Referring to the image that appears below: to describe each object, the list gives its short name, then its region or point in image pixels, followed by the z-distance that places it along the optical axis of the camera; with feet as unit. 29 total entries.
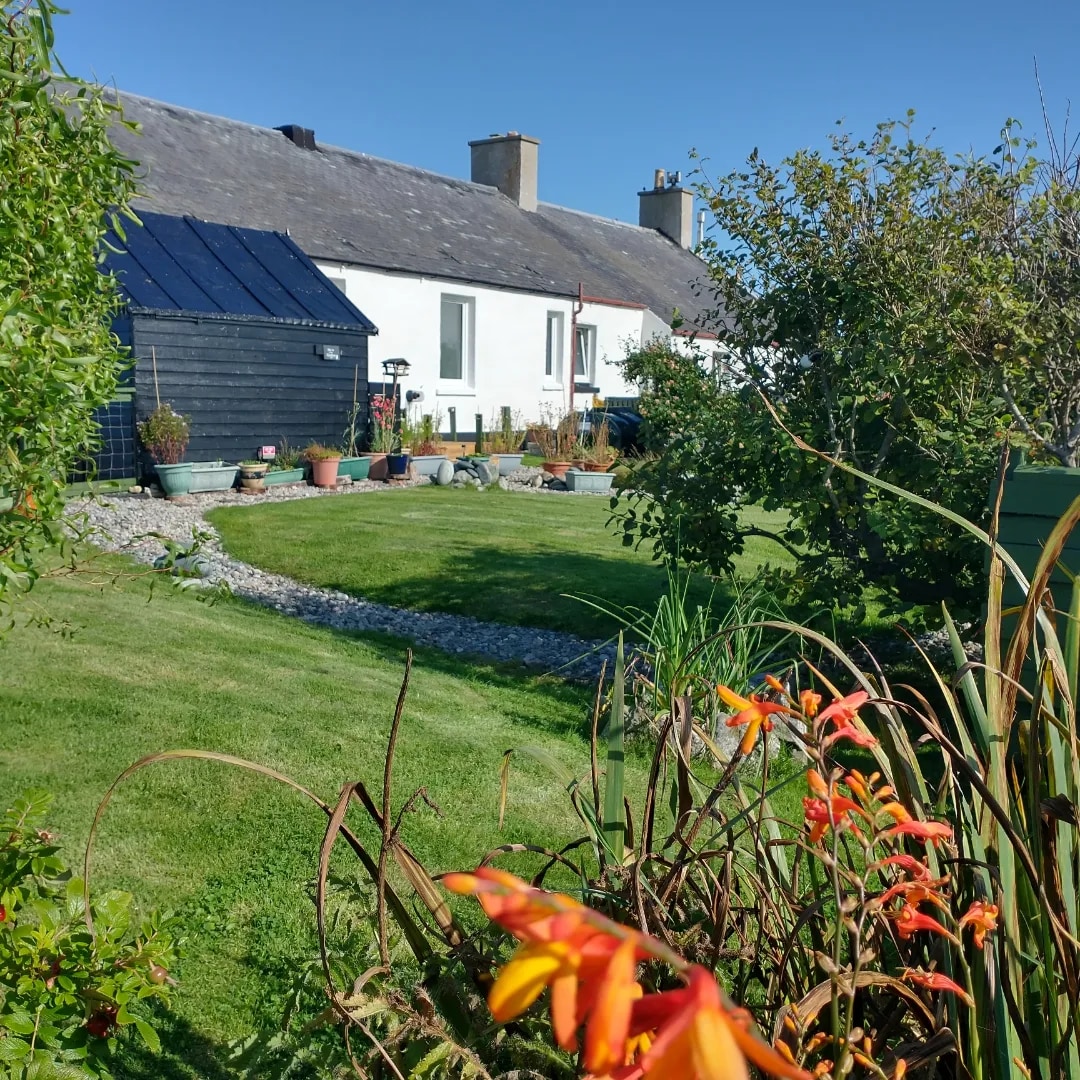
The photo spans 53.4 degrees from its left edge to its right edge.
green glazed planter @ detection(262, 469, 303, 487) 48.16
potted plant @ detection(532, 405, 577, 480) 59.00
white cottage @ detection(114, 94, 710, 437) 63.72
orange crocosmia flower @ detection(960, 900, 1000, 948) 3.93
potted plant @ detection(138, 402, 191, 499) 43.11
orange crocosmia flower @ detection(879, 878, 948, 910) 3.72
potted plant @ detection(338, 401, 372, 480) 51.98
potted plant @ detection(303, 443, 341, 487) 49.16
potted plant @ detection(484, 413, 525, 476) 60.64
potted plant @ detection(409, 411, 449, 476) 56.34
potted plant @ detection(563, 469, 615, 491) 55.83
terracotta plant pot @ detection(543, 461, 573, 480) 58.70
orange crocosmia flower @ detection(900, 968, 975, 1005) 3.81
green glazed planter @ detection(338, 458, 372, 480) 51.83
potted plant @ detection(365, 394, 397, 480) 53.83
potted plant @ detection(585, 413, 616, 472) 58.95
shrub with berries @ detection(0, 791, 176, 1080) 5.86
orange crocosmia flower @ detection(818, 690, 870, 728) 3.80
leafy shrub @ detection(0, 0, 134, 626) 7.62
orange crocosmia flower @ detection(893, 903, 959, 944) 3.73
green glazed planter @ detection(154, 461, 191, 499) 42.88
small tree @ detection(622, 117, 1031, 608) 18.20
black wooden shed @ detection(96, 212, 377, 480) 45.03
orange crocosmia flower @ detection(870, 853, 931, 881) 3.59
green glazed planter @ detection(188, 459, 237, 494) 44.27
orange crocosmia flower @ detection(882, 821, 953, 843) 3.58
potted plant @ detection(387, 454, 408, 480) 54.13
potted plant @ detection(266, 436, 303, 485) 48.49
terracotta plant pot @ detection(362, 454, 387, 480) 53.67
